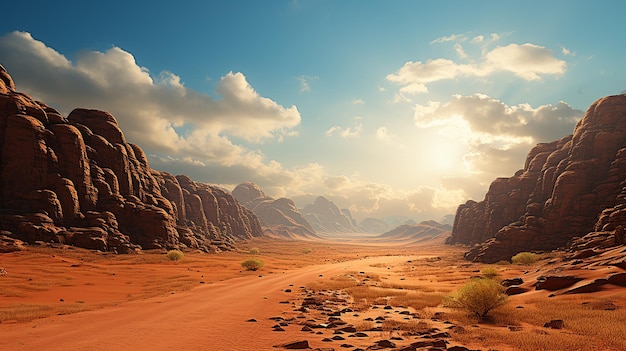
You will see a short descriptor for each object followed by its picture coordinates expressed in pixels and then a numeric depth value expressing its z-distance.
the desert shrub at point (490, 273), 28.48
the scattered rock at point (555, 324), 11.09
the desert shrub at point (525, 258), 39.88
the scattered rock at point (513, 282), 22.47
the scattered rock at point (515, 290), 19.73
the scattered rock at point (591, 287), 15.93
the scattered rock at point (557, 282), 17.77
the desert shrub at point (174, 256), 46.12
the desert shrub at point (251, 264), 41.53
